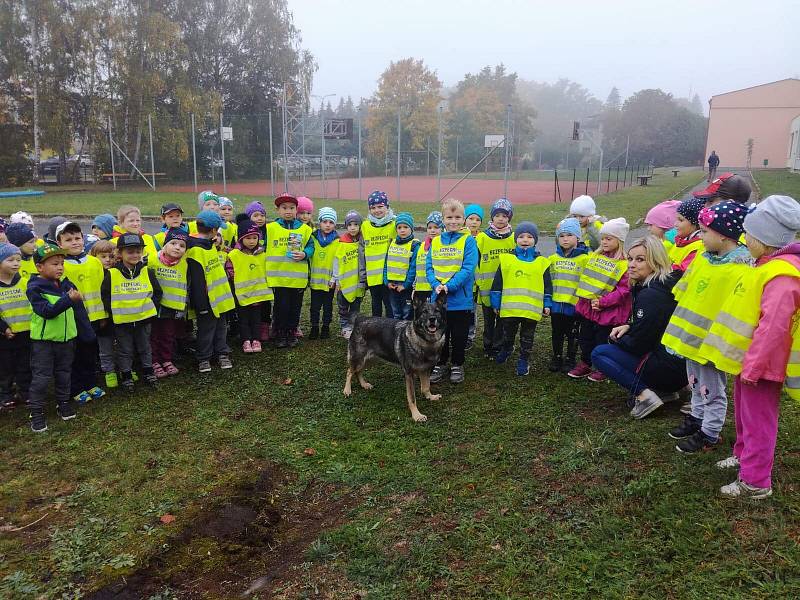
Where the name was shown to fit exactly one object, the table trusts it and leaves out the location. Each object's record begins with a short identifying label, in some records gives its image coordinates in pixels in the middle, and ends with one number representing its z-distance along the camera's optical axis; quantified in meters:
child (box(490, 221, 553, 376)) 6.39
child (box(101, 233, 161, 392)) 6.04
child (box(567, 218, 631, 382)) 5.86
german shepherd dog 5.55
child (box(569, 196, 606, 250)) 7.09
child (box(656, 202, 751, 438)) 4.04
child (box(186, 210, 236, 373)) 6.64
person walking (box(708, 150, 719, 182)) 39.72
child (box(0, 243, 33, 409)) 5.53
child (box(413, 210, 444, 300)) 6.69
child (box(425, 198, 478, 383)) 6.25
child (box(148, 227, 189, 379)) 6.46
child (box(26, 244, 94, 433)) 5.27
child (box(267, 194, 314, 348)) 7.53
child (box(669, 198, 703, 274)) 5.41
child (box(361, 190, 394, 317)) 7.28
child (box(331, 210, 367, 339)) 7.68
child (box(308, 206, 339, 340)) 7.86
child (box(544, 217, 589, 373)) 6.34
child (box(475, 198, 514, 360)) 6.92
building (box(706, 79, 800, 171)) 62.13
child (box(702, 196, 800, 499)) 3.46
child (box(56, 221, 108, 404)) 5.87
